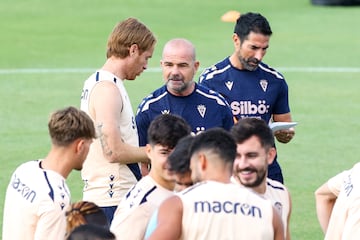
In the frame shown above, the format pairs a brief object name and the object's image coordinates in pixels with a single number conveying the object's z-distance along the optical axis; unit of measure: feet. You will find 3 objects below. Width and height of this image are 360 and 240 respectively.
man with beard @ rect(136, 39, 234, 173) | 58.65
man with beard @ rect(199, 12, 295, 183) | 65.05
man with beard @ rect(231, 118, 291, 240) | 46.39
